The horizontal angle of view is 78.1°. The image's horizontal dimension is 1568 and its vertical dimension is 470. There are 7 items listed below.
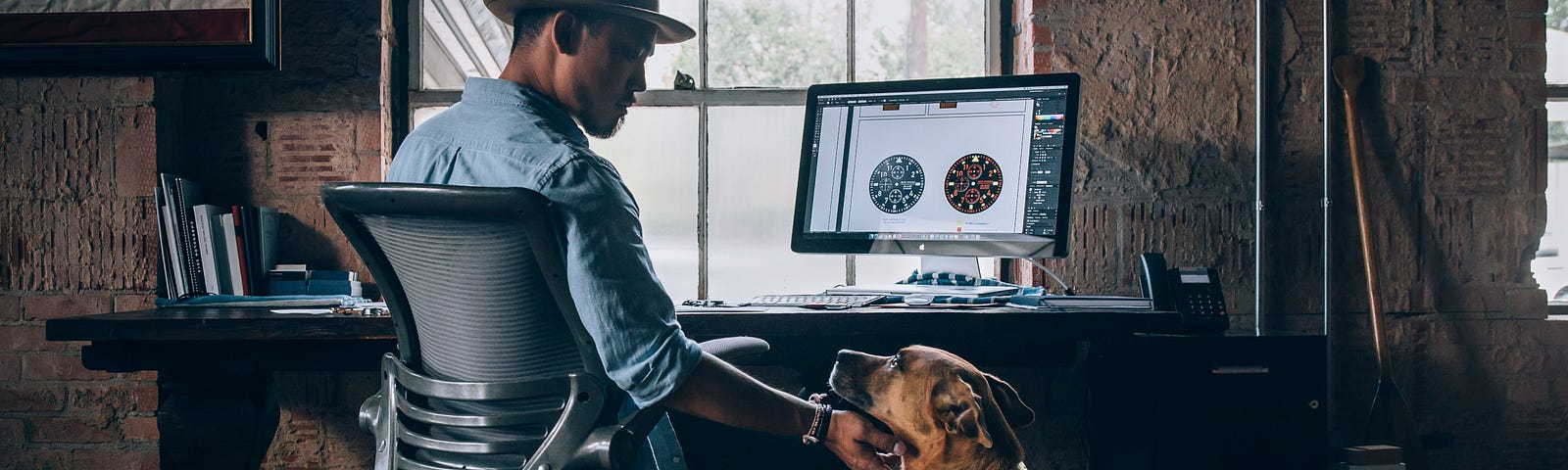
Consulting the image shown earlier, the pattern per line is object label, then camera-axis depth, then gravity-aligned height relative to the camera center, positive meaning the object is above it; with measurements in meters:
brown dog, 1.49 -0.28
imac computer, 2.16 +0.14
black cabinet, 1.93 -0.34
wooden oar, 2.40 -0.32
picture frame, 2.43 +0.49
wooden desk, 1.76 -0.21
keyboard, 2.00 -0.15
